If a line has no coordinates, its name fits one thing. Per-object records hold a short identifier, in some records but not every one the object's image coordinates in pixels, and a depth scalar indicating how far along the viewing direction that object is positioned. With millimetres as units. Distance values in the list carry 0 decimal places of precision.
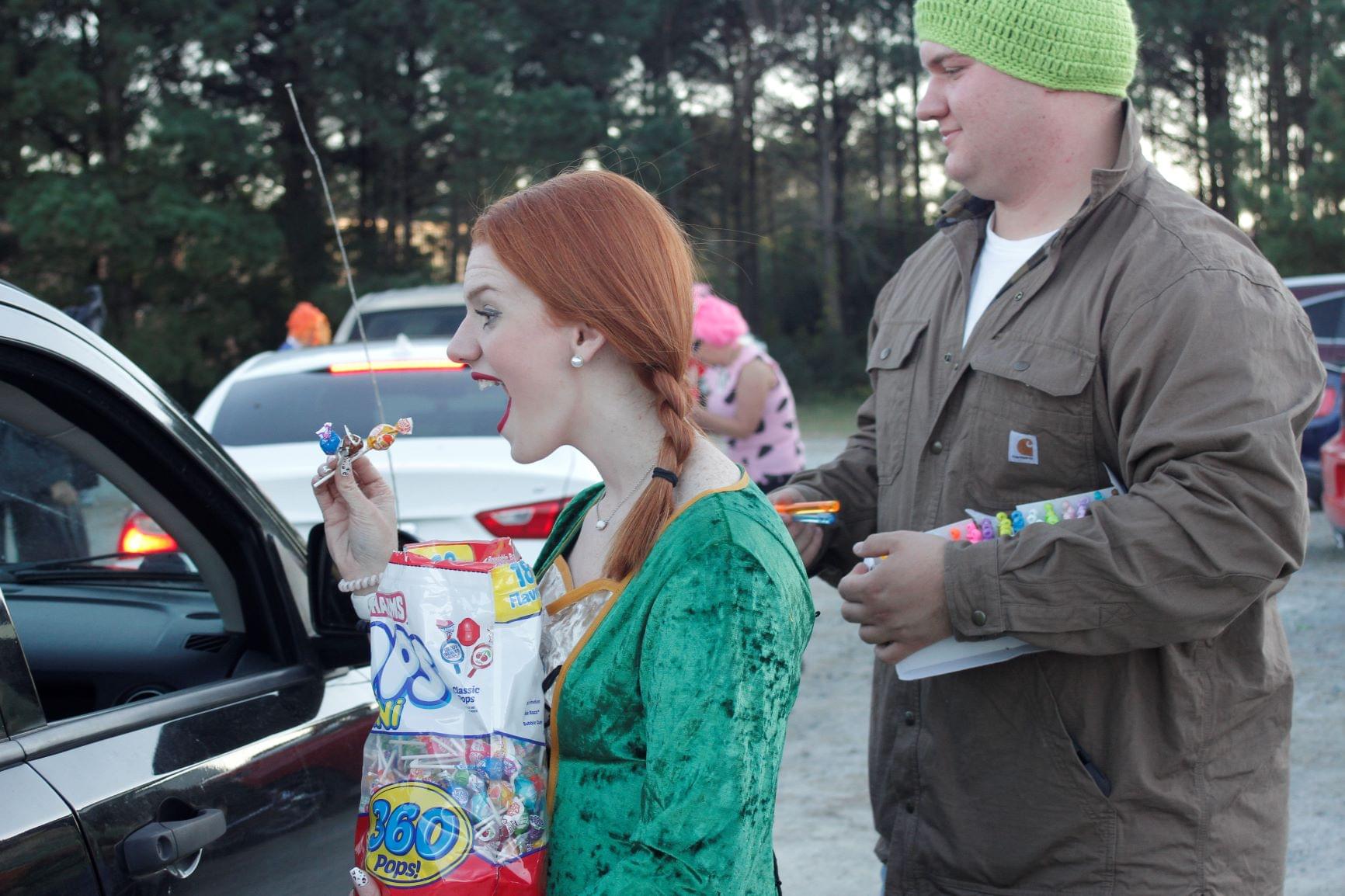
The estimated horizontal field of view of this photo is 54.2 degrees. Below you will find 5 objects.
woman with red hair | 1450
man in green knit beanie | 1897
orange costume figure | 10141
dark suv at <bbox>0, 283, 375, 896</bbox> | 1588
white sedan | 4859
